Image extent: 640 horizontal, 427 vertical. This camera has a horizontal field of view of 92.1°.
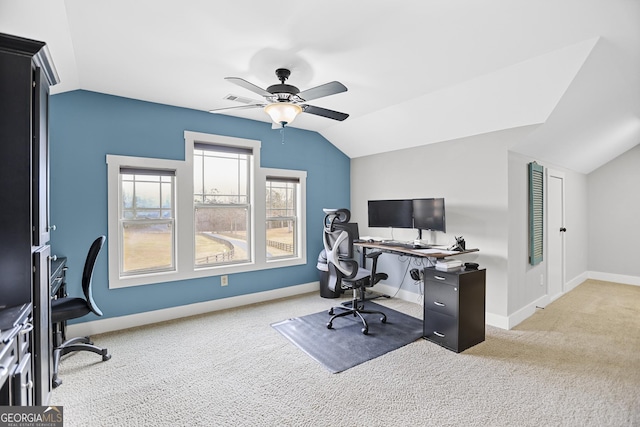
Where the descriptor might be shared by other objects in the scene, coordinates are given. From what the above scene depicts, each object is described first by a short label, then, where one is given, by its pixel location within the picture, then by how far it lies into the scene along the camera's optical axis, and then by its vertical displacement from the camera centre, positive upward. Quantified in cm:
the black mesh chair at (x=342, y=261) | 337 -55
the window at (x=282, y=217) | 471 -6
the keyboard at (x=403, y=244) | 386 -43
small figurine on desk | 354 -39
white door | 434 -34
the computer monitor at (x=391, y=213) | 423 -1
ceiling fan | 243 +96
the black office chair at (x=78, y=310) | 251 -78
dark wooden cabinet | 150 +14
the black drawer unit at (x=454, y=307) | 297 -96
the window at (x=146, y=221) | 360 -8
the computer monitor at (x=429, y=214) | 384 -3
